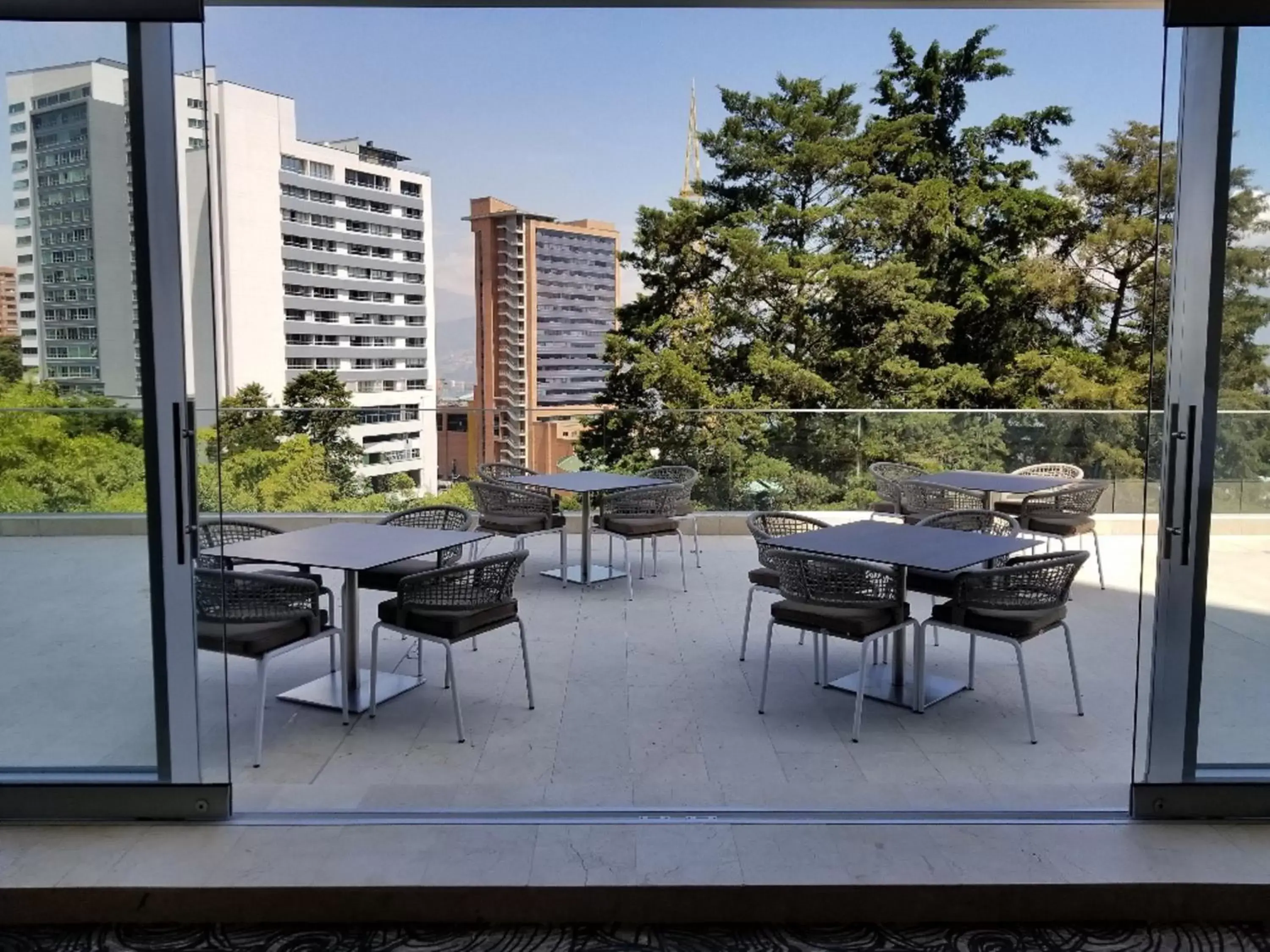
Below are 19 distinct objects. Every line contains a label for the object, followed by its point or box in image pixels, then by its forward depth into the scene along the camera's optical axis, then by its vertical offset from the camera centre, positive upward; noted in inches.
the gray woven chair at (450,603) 158.4 -35.2
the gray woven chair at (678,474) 302.2 -28.4
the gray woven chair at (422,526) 184.4 -31.3
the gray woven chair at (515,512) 265.3 -35.0
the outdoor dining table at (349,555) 162.1 -28.2
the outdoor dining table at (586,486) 263.6 -27.4
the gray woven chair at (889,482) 286.8 -29.1
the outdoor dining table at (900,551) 161.3 -27.4
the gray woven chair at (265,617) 149.3 -36.0
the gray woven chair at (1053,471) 316.8 -27.8
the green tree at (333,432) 345.4 -19.0
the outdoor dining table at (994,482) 269.7 -26.8
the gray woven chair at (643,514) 266.1 -35.4
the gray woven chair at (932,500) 267.1 -30.7
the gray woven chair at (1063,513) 253.9 -32.6
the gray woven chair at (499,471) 310.5 -28.5
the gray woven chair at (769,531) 188.8 -29.8
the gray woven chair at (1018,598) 159.0 -33.8
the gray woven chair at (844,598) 160.4 -34.3
